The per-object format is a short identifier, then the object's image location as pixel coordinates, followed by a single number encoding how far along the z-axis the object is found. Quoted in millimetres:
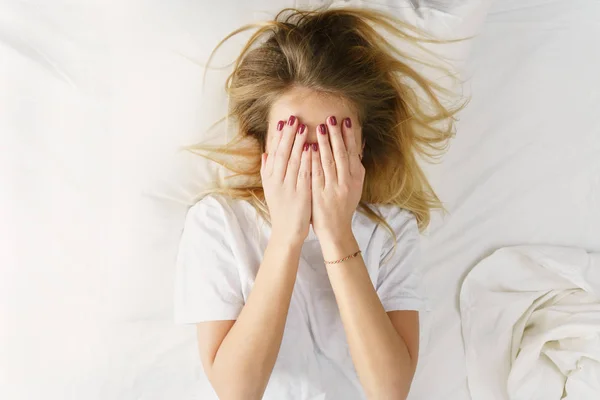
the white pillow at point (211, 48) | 1056
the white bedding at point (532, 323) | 1241
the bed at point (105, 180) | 1024
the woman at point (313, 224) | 923
